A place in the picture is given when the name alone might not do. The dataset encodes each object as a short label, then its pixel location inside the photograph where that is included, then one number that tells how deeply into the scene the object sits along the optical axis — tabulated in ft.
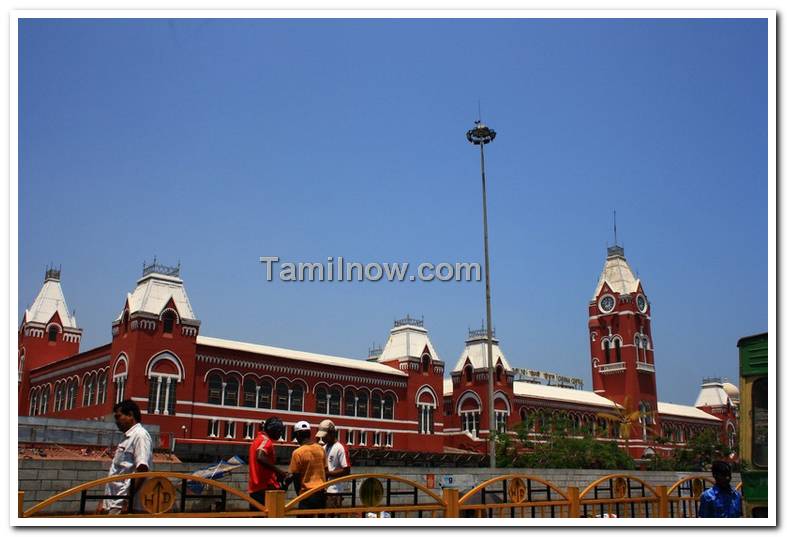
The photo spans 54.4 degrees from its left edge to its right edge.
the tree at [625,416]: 191.31
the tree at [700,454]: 175.22
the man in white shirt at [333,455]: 28.99
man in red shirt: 25.57
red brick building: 120.57
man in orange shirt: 26.48
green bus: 28.07
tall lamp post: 89.02
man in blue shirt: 25.55
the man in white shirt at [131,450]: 22.43
